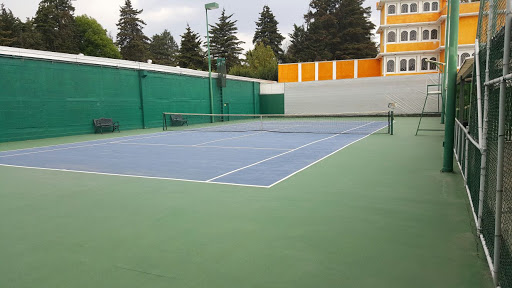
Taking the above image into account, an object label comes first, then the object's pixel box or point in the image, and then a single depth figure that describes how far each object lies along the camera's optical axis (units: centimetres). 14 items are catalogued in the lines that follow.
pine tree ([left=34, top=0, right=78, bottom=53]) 4909
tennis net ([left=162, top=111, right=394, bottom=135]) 1817
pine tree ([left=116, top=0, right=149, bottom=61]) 5872
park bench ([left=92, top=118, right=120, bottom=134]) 1891
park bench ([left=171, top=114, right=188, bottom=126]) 2370
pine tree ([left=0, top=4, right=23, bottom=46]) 4503
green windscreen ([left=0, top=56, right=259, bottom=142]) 1553
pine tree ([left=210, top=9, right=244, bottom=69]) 5934
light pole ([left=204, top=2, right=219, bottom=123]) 2552
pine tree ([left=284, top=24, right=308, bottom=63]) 5701
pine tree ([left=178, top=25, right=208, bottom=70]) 5422
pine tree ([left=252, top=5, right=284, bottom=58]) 6278
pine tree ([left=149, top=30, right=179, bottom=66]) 6694
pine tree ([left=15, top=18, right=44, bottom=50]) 4562
